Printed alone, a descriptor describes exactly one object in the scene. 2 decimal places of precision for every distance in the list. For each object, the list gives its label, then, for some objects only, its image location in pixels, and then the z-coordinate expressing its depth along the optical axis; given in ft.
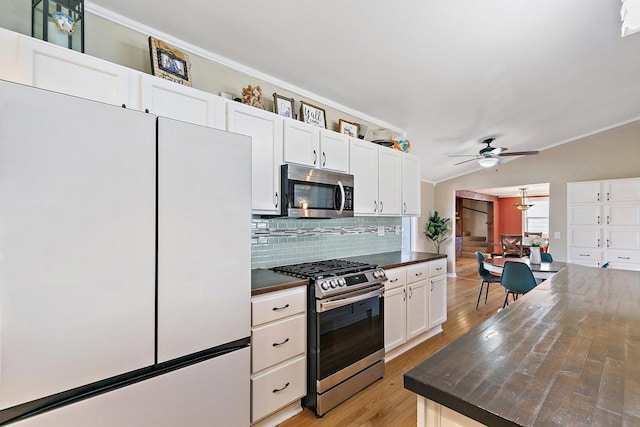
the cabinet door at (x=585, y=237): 16.57
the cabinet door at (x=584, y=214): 16.55
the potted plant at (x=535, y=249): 12.66
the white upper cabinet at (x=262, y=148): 7.28
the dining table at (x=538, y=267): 10.75
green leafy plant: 23.24
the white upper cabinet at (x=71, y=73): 4.72
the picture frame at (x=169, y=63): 6.32
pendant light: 29.78
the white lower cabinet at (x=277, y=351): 6.15
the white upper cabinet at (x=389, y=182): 11.06
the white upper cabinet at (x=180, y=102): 5.91
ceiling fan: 15.37
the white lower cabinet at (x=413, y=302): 9.37
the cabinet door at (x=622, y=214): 15.44
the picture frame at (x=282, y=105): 8.62
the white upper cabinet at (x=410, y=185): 12.09
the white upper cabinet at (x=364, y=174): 10.12
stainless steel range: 6.97
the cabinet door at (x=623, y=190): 15.52
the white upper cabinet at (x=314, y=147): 8.34
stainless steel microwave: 8.07
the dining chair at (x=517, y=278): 11.30
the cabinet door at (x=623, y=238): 15.53
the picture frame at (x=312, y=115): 9.43
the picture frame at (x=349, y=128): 10.68
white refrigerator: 3.59
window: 36.06
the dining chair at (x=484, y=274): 15.17
